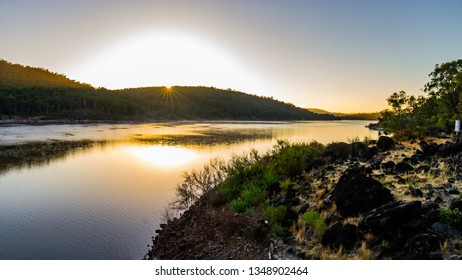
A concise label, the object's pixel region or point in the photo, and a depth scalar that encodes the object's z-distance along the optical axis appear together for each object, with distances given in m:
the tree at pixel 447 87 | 20.52
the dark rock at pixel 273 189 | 10.65
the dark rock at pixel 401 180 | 8.47
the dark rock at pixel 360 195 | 7.33
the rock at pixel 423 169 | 9.05
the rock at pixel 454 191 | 7.21
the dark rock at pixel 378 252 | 5.77
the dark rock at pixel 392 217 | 6.26
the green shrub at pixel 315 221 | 7.20
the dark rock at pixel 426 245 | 5.34
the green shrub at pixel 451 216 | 5.87
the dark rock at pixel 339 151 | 12.70
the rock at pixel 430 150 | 10.28
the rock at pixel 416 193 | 7.51
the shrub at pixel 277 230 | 7.66
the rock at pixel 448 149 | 9.85
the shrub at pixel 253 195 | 10.21
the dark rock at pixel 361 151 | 12.18
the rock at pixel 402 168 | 9.45
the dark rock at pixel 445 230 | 5.70
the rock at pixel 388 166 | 9.85
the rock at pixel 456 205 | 6.22
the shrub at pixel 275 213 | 8.34
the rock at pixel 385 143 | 12.56
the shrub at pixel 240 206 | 10.00
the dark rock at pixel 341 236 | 6.36
